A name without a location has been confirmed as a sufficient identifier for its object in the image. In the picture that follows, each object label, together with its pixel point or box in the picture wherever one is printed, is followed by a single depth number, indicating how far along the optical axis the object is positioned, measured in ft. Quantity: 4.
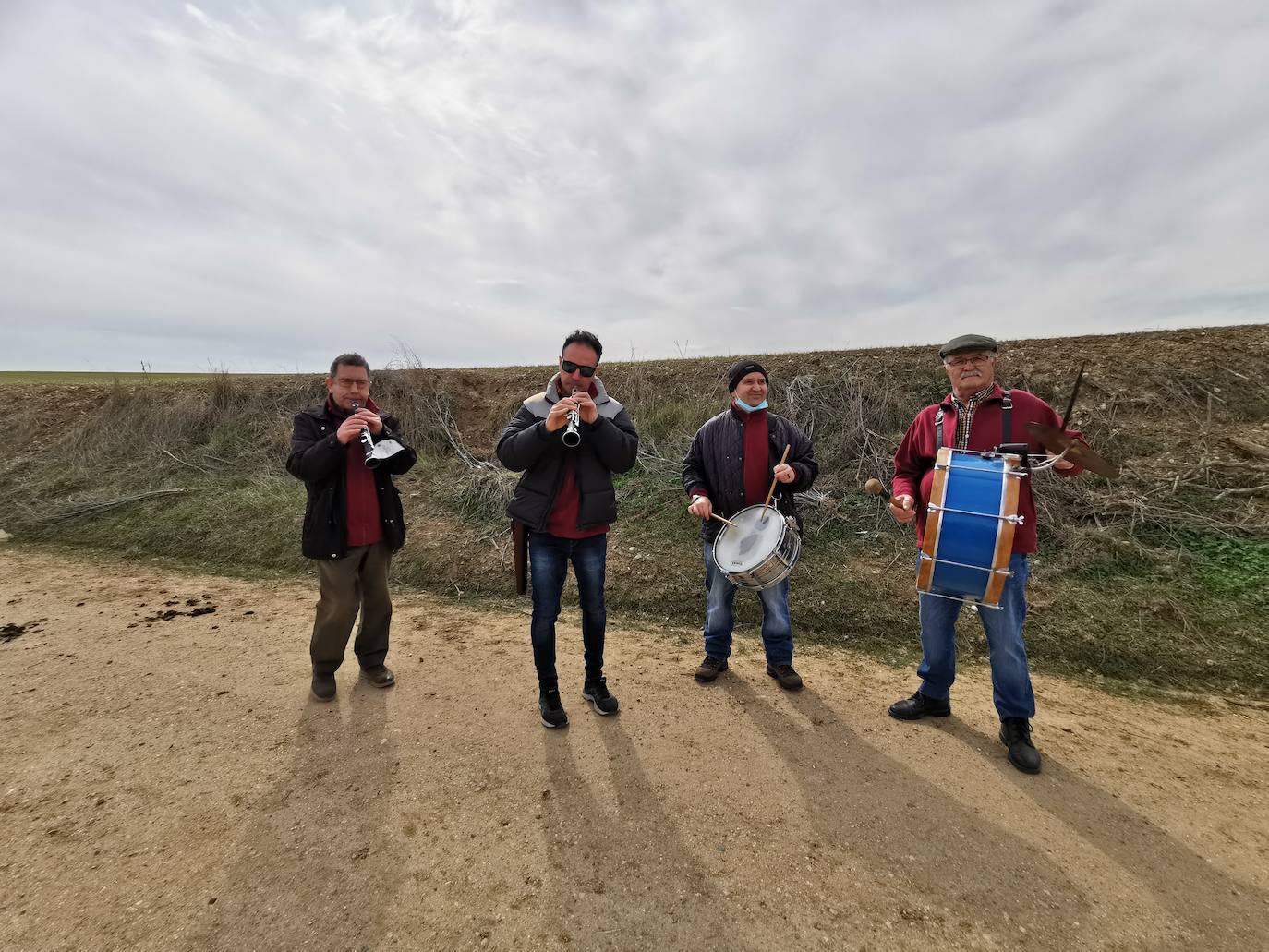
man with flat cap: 9.67
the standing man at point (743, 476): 12.07
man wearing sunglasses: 10.38
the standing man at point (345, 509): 11.26
